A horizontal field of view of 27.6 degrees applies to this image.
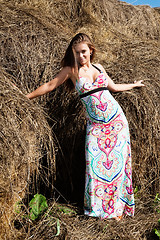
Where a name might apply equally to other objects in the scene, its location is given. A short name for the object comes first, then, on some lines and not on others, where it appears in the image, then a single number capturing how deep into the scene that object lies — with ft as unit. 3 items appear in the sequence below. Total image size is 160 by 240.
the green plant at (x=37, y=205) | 9.55
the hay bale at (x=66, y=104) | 8.63
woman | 9.49
